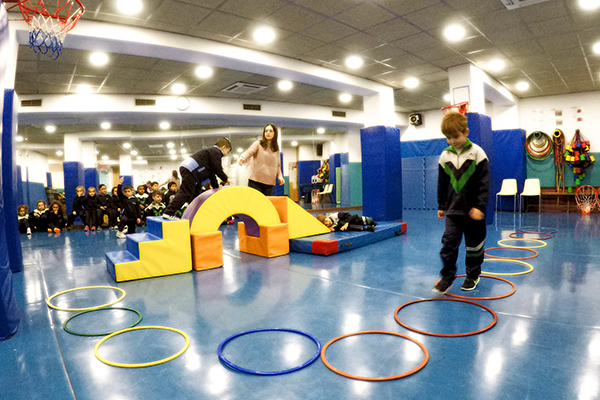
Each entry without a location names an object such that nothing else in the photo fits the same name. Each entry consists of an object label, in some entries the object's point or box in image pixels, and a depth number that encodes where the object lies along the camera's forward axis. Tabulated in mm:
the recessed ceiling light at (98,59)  6412
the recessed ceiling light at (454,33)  5988
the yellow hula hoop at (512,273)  3401
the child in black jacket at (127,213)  7385
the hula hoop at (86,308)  2836
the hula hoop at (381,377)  1665
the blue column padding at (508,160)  10375
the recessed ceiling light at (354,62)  7262
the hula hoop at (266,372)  1756
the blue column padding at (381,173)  8711
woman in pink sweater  5199
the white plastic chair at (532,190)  9903
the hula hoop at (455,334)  2116
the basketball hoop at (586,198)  9391
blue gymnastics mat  4762
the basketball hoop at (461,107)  7456
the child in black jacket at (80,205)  8867
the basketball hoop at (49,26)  3900
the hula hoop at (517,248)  4067
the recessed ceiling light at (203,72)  7422
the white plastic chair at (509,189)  10077
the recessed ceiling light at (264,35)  5851
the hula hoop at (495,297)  2738
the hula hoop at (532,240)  4711
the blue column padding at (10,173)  3998
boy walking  2797
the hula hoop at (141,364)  1876
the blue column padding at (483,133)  7434
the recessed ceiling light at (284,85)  8698
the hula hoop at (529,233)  5498
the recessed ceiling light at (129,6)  4775
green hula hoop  2334
